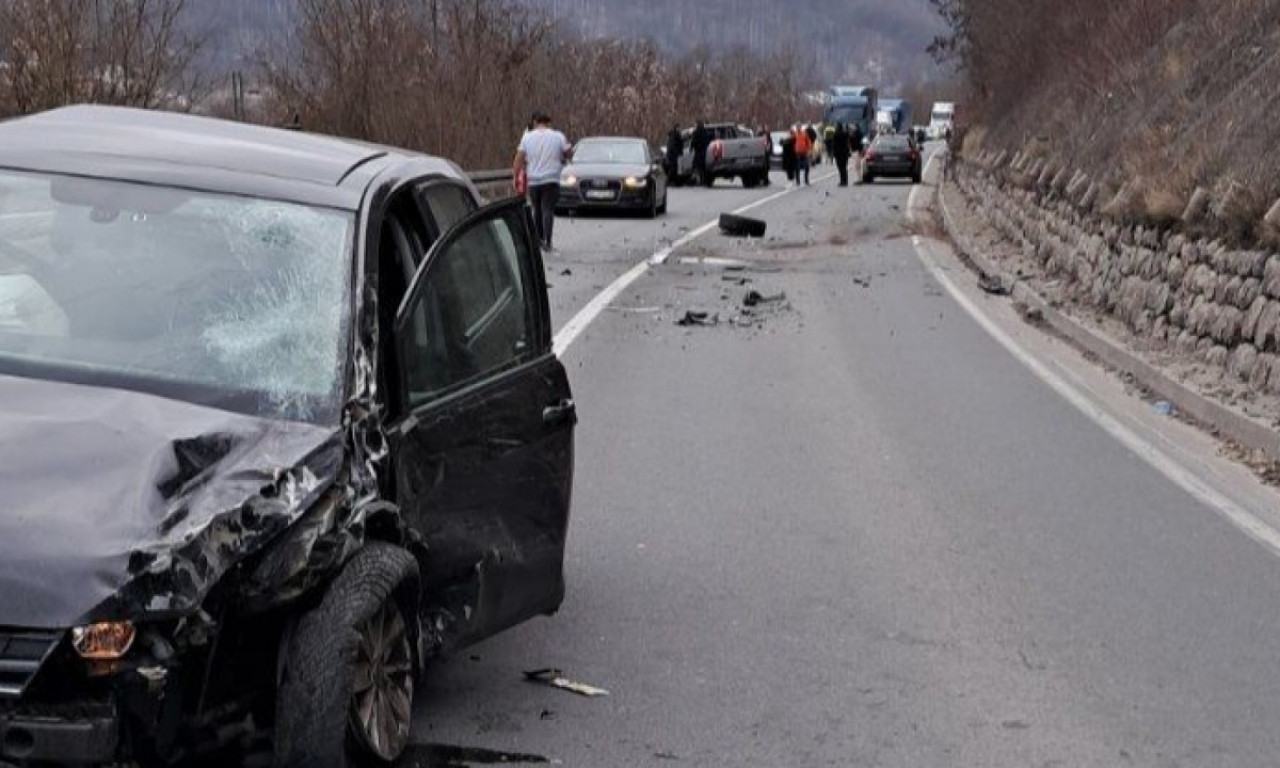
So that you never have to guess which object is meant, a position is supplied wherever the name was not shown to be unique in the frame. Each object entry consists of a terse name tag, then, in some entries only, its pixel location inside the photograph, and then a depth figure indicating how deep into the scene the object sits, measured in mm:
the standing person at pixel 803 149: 60894
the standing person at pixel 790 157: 61062
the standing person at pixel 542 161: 25766
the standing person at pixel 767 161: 57450
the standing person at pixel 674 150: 54594
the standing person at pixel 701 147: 55531
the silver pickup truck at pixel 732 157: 56125
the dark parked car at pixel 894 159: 58875
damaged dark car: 4117
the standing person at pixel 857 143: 62759
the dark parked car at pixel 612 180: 36875
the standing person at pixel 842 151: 57438
